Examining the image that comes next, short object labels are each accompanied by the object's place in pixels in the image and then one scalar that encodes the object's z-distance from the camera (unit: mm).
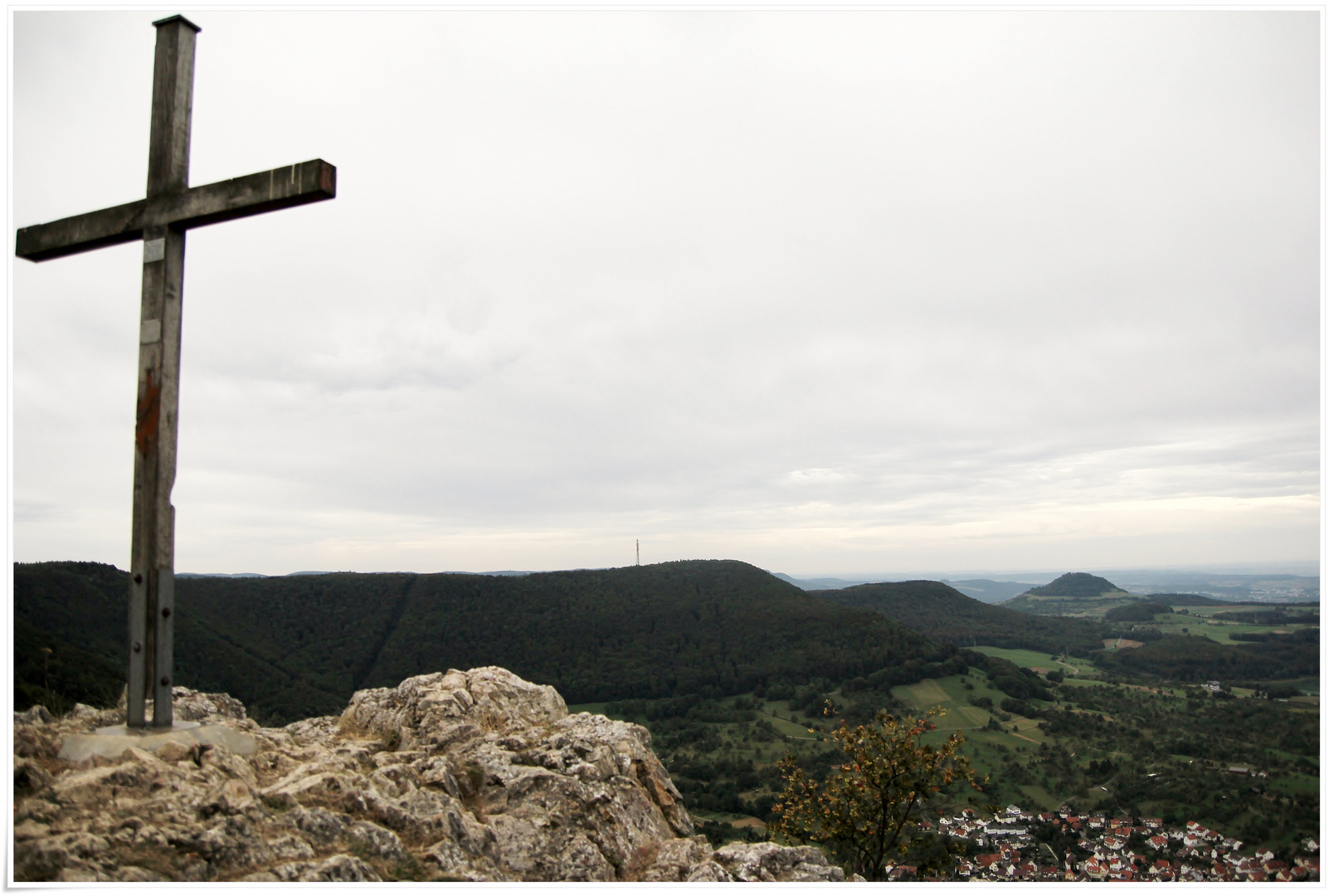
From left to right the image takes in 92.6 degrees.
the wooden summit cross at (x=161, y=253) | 5574
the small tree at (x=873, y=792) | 12359
